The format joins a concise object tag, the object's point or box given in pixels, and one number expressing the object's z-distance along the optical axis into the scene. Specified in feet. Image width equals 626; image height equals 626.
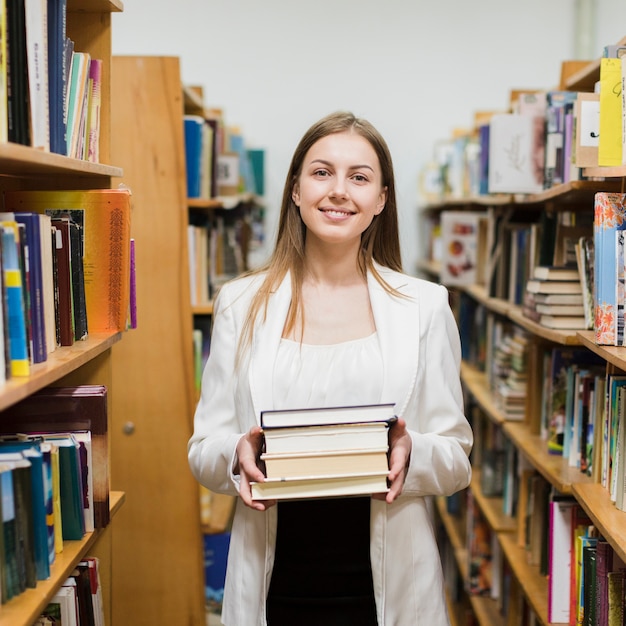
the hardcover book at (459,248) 13.43
